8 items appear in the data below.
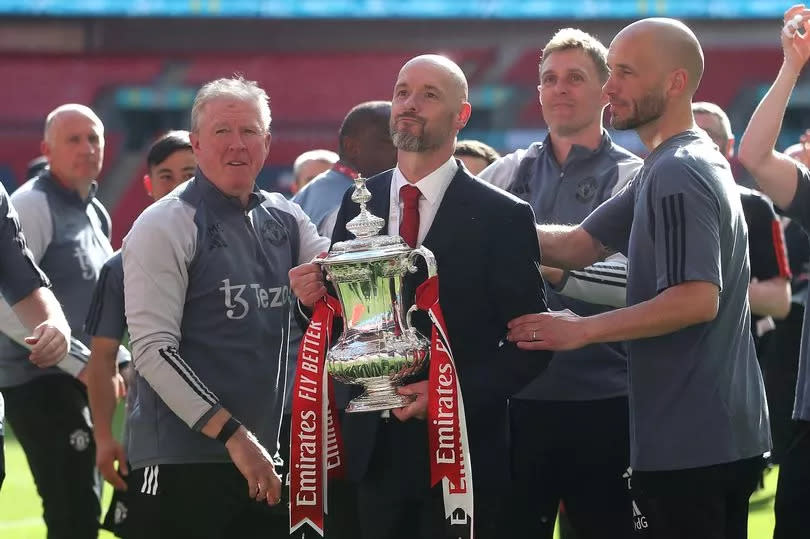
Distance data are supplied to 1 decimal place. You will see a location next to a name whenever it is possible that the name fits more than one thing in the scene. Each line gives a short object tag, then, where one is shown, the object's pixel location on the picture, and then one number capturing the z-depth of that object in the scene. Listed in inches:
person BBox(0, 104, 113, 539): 417.1
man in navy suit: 258.4
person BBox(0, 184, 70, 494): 287.4
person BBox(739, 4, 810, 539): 283.7
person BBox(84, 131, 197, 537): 344.2
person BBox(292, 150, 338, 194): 549.6
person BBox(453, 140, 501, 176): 434.0
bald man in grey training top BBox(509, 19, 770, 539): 248.8
